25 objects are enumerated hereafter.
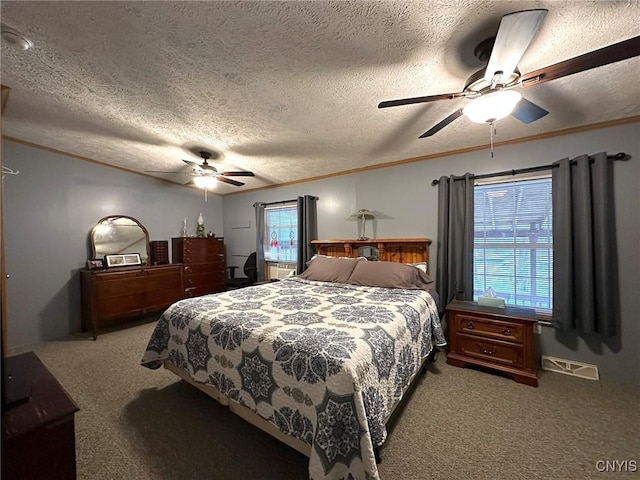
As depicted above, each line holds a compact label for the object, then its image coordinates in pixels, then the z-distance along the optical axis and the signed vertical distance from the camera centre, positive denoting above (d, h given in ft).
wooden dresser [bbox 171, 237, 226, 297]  14.06 -1.29
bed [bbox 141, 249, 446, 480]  3.85 -2.37
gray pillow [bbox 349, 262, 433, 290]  8.72 -1.41
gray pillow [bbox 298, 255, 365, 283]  10.02 -1.29
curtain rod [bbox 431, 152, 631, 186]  7.10 +2.14
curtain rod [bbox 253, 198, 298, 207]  14.29 +2.18
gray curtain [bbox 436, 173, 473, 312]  9.09 -0.08
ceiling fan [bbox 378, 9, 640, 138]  3.51 +2.72
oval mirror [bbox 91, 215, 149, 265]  12.04 +0.24
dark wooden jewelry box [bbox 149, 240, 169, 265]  13.67 -0.59
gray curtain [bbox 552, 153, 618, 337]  7.06 -0.38
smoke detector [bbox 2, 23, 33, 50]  4.77 +4.05
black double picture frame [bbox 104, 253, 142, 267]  11.99 -0.88
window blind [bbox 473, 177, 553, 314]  8.25 -0.25
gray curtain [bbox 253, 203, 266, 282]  15.38 +0.14
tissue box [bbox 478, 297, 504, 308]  8.05 -2.15
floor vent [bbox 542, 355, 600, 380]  7.42 -4.07
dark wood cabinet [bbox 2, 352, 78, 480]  2.64 -2.14
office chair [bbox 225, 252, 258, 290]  15.24 -2.34
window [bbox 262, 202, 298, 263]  14.64 +0.38
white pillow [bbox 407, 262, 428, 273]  9.50 -1.11
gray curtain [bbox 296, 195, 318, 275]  13.20 +0.55
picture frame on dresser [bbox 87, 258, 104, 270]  11.40 -0.96
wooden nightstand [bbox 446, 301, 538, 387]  7.09 -3.10
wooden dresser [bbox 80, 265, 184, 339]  10.69 -2.35
